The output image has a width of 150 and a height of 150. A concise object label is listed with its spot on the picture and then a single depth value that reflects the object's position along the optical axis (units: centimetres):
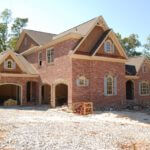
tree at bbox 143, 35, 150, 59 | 4214
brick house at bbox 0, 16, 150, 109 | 1553
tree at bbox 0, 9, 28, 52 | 3541
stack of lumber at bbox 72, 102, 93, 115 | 1378
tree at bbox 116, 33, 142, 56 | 4070
